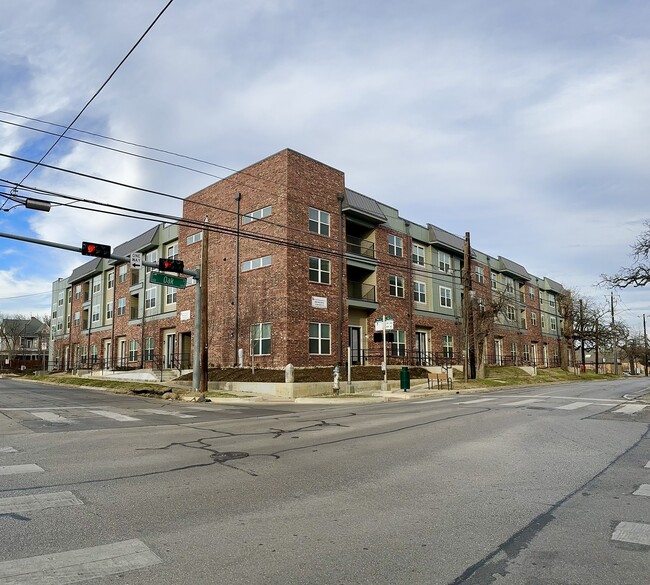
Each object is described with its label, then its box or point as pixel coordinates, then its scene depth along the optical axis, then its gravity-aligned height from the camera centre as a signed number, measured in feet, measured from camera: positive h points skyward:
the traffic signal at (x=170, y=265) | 70.54 +11.31
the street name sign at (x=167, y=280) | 74.18 +9.96
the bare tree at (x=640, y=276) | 81.00 +10.83
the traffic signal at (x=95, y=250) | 57.77 +11.11
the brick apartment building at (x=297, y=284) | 96.48 +14.40
